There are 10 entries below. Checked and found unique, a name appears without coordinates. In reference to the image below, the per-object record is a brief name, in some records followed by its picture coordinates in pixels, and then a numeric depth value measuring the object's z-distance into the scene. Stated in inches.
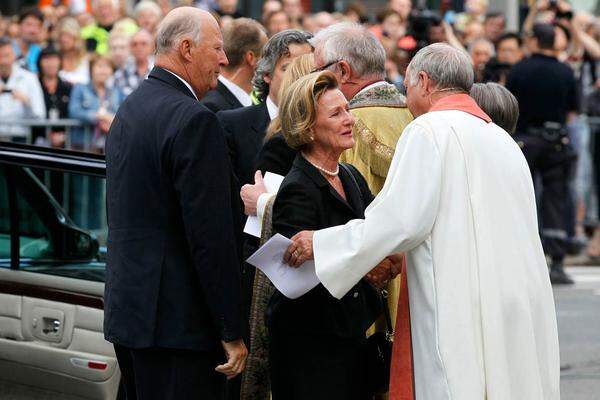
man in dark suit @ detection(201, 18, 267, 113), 593.0
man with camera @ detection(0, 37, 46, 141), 1040.8
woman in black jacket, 398.0
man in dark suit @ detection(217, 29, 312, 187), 512.7
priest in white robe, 371.6
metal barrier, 1035.9
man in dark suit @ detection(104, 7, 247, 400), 379.6
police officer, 1024.9
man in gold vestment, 455.8
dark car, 474.6
